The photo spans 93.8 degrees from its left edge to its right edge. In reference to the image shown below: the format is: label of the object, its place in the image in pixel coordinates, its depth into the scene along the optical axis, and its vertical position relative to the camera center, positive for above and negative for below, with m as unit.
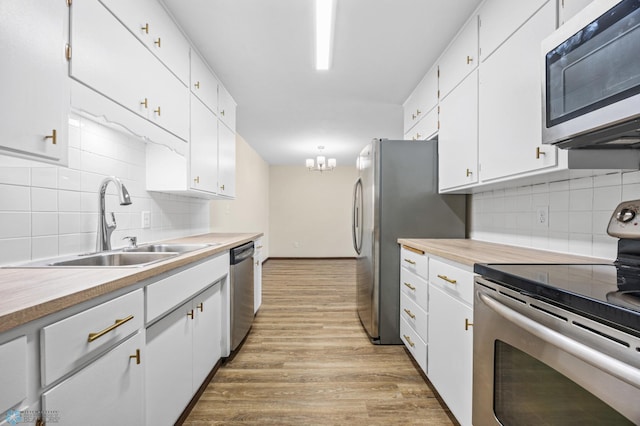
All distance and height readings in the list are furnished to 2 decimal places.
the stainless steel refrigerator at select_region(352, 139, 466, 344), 2.56 +0.02
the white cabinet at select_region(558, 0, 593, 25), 1.16 +0.83
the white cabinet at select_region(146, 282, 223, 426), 1.26 -0.72
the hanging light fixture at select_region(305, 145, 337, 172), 5.52 +0.96
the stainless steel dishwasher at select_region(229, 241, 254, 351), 2.28 -0.64
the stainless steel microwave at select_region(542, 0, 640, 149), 0.85 +0.45
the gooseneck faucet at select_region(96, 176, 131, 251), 1.58 -0.05
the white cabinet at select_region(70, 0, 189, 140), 1.18 +0.70
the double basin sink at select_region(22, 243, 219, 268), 1.33 -0.23
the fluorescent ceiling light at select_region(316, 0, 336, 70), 1.82 +1.26
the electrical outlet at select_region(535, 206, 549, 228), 1.75 -0.01
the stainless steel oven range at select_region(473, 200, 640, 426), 0.66 -0.33
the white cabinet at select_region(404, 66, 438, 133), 2.57 +1.10
